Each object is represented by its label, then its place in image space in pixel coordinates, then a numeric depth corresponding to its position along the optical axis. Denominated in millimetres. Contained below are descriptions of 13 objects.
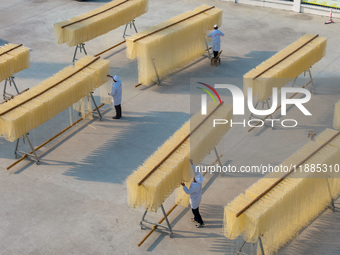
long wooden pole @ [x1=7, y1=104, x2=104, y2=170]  19217
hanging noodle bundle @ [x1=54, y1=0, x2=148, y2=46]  24016
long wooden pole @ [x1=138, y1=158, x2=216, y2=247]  15886
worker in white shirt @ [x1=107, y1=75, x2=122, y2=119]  21062
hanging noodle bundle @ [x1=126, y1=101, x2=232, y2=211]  15203
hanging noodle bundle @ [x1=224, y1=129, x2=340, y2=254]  14102
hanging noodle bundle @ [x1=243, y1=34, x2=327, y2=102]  20406
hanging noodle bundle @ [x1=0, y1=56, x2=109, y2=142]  18250
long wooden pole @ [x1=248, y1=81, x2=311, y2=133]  20712
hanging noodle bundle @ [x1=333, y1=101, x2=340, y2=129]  18845
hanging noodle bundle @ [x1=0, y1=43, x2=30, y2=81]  21656
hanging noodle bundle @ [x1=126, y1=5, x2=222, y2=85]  22844
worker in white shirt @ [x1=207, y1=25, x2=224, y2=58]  24375
